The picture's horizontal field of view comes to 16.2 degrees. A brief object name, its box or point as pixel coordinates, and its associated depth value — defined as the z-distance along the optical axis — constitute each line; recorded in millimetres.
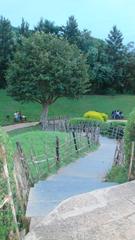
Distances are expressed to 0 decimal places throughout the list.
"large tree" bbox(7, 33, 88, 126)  36688
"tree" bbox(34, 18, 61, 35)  57031
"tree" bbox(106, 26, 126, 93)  56250
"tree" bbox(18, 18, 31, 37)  58031
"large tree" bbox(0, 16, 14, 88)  52594
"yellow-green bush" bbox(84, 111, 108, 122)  34562
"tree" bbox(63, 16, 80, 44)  55844
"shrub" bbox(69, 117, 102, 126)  32522
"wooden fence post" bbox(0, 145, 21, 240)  5307
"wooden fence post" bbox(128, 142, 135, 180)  9906
